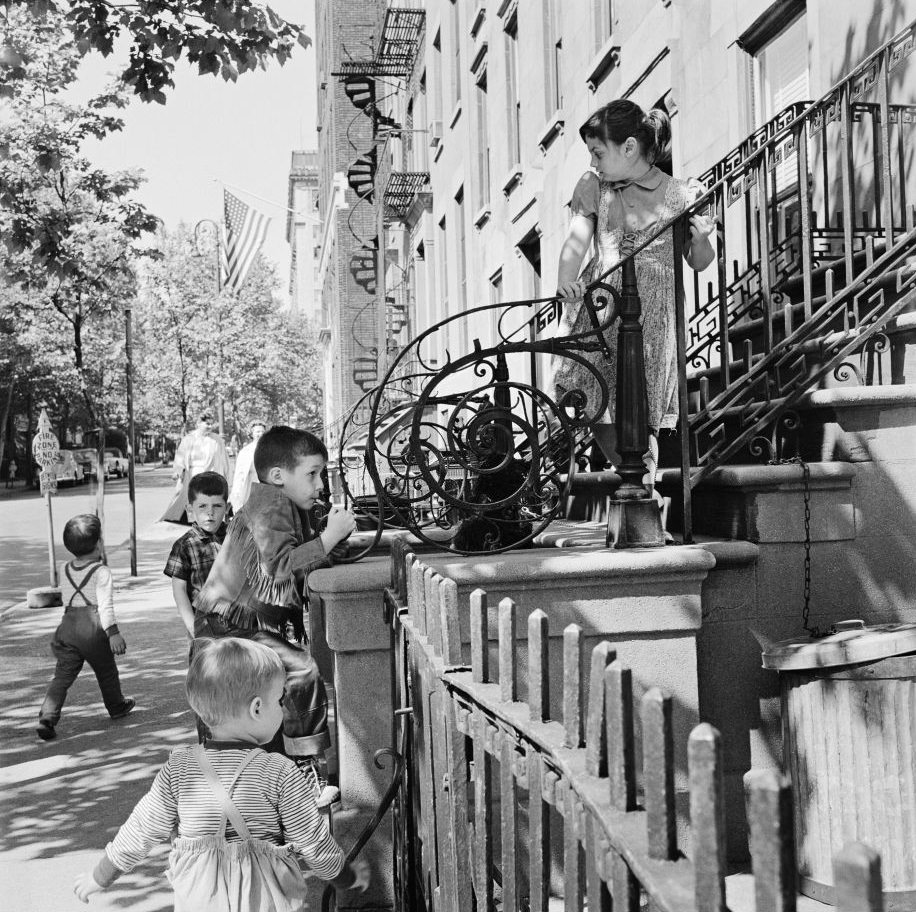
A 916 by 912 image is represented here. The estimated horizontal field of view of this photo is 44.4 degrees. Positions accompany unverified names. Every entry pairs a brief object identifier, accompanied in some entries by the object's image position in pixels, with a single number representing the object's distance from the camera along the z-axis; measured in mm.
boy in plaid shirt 6082
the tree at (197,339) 44344
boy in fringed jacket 4238
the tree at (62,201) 9812
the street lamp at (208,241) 43062
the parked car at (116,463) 67338
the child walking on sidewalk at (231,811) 2896
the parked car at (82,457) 57581
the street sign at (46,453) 14844
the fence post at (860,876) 988
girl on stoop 5312
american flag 35625
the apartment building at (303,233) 110625
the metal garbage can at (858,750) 4016
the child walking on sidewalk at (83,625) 7039
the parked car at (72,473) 42900
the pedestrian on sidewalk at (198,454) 16078
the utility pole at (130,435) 15665
